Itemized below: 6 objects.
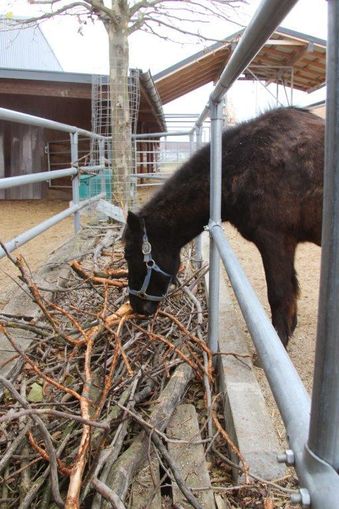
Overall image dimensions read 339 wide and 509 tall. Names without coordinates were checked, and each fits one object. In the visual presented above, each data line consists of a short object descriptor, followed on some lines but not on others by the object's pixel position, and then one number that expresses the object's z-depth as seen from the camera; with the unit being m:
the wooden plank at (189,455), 1.81
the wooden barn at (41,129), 9.80
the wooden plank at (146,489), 1.75
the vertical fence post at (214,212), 2.44
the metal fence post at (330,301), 0.51
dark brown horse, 2.99
